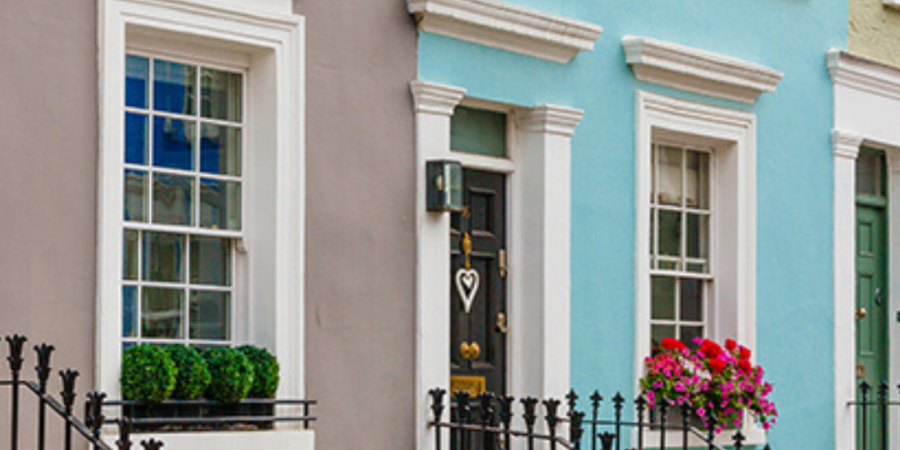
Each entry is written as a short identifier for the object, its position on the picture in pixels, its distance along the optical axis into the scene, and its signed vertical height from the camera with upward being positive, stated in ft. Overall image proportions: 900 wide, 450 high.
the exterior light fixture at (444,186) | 31.50 +1.72
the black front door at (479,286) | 33.32 -0.12
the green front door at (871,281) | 44.62 +0.03
